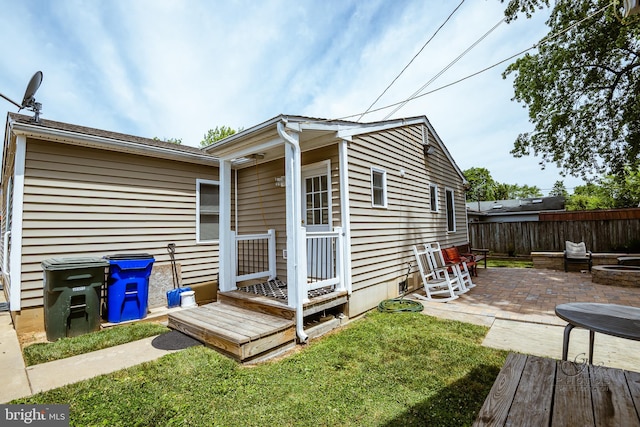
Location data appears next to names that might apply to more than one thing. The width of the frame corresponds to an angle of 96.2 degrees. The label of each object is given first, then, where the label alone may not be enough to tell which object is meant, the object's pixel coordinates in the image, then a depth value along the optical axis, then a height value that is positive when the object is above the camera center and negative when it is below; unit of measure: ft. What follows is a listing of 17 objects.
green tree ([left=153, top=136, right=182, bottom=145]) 111.34 +35.45
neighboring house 57.42 +2.58
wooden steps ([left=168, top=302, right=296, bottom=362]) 11.26 -4.33
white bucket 18.30 -4.45
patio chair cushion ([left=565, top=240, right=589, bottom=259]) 28.66 -3.03
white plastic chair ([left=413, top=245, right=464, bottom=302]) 19.66 -4.11
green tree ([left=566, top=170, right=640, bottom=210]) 62.16 +6.72
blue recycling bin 15.39 -3.03
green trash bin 13.30 -2.99
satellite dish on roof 15.62 +7.49
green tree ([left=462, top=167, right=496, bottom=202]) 151.33 +21.57
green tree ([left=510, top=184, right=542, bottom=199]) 169.16 +18.62
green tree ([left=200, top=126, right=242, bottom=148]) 97.19 +33.13
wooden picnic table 4.25 -2.92
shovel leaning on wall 18.26 -3.84
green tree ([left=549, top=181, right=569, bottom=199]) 151.94 +17.25
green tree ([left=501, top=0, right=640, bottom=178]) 31.83 +16.66
